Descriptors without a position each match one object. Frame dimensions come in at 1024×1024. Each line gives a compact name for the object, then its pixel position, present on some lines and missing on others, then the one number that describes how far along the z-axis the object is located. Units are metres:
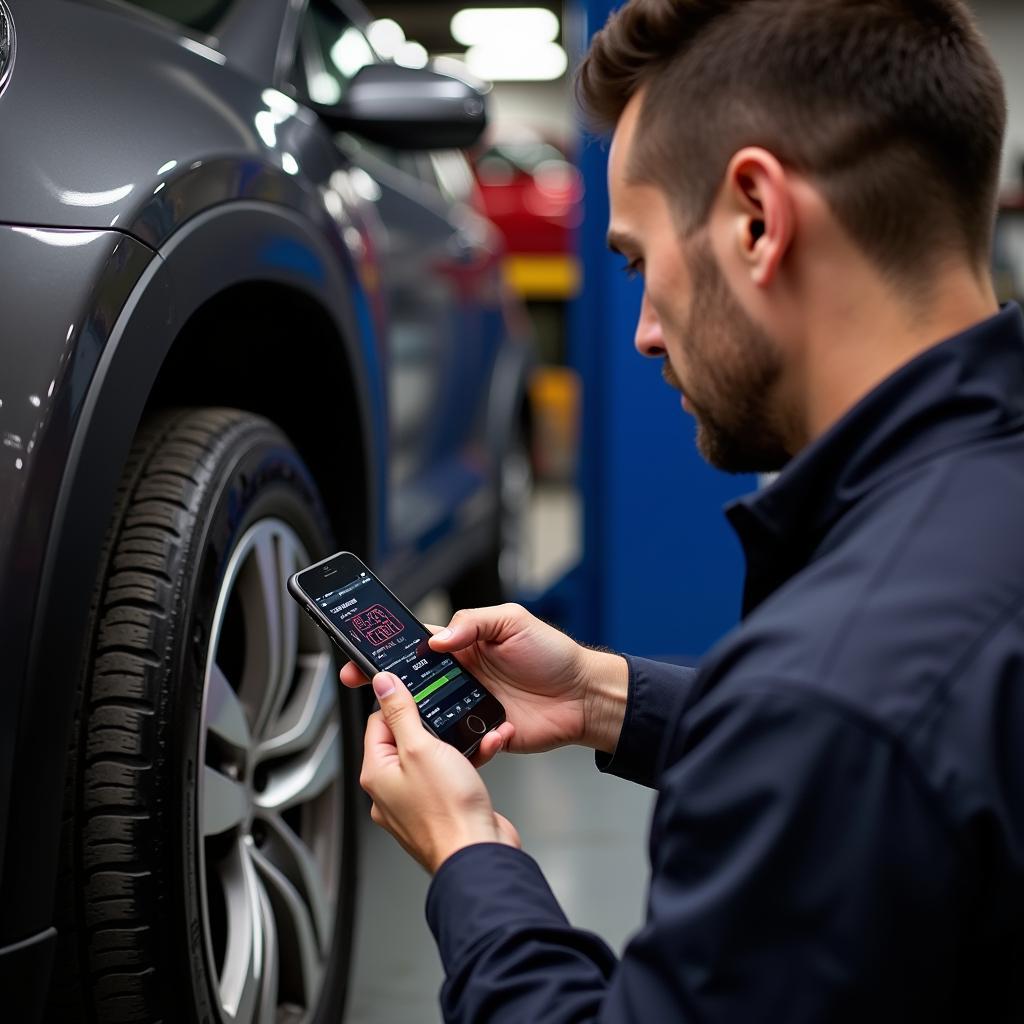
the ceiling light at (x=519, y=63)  14.11
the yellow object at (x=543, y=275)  8.13
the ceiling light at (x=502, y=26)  12.91
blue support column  3.03
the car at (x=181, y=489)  0.93
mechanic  0.60
